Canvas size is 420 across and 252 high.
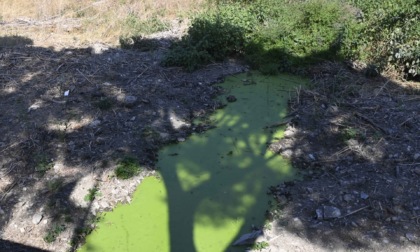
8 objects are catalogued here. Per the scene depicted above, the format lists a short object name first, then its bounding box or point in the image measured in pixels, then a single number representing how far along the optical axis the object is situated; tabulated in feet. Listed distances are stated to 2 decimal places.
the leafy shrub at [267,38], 22.53
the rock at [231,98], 19.65
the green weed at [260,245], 11.85
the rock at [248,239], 12.12
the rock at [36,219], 12.83
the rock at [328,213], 12.64
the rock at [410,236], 11.78
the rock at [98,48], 23.71
